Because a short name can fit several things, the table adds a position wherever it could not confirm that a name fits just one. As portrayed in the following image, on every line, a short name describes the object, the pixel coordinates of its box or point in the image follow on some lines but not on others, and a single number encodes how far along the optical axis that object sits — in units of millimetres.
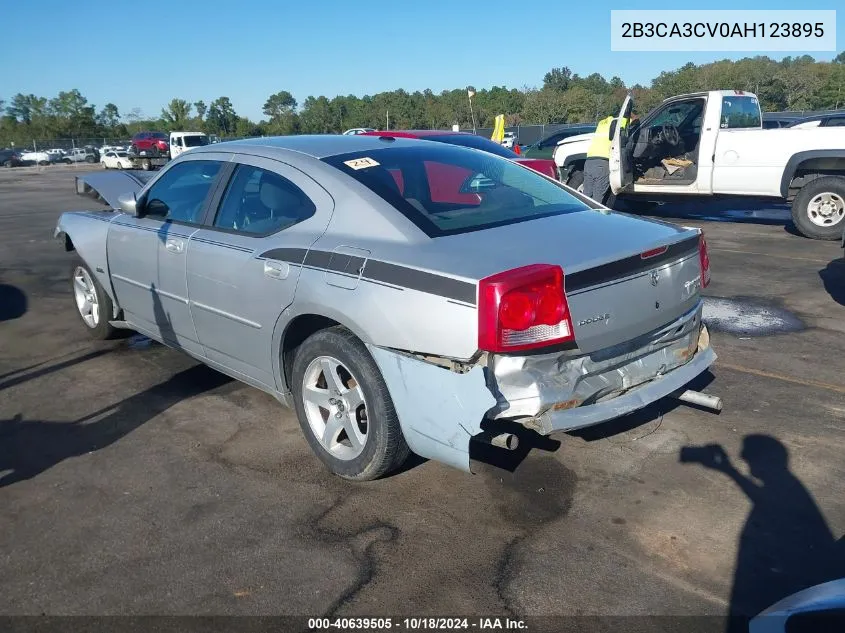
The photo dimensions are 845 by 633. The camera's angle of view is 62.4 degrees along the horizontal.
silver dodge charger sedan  2863
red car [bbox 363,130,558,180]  9109
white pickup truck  9875
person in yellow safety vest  11555
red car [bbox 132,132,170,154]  37716
